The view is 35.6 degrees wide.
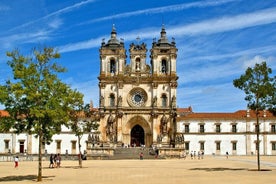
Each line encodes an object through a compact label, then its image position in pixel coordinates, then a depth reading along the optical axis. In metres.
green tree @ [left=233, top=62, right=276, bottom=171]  34.84
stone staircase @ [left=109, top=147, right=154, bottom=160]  62.84
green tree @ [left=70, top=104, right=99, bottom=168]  42.41
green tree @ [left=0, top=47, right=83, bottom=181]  26.59
